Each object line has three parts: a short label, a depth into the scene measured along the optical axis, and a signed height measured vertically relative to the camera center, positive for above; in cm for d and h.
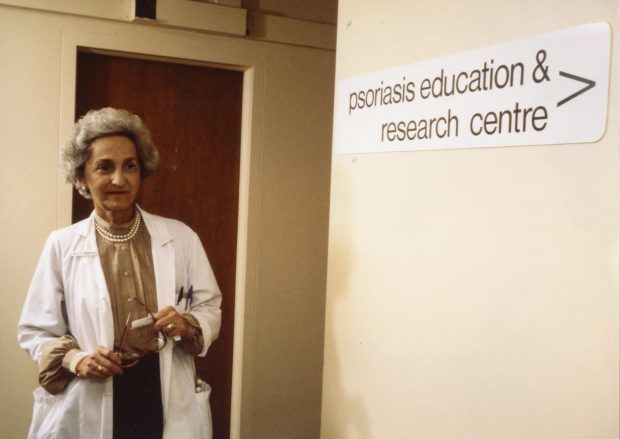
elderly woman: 195 -39
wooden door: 322 +30
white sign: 121 +28
